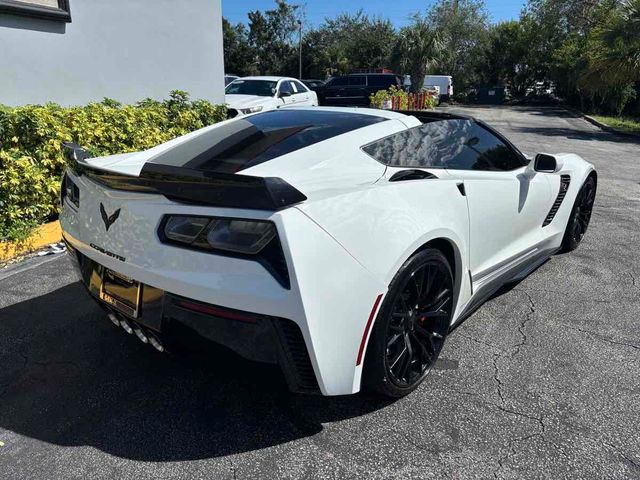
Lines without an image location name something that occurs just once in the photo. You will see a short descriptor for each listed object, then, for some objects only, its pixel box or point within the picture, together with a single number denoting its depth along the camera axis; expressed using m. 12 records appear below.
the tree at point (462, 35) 42.31
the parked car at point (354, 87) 23.48
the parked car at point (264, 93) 12.45
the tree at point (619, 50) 15.57
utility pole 47.22
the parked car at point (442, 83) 35.12
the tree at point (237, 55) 56.00
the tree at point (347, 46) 47.56
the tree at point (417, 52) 32.00
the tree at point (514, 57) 38.81
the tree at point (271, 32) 56.52
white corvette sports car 2.00
